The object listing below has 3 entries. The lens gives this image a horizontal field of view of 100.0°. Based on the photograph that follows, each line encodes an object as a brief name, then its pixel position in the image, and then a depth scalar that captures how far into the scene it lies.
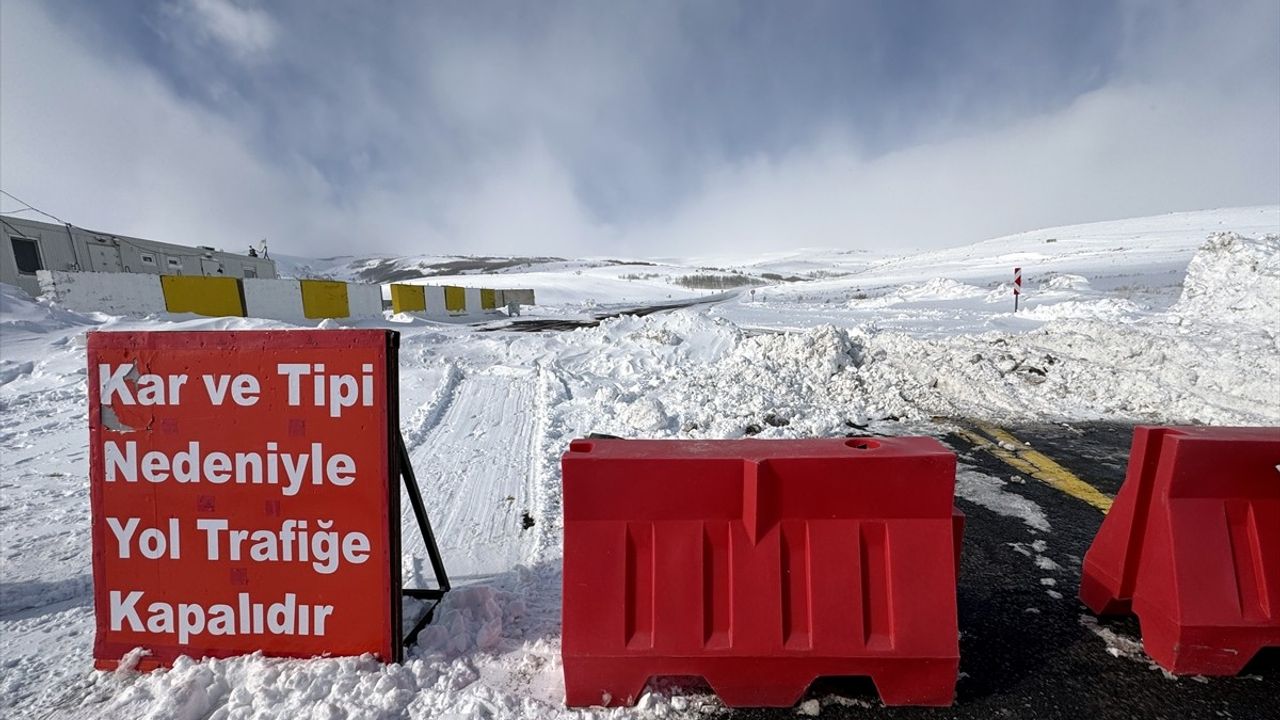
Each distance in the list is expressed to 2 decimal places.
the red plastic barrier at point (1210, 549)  2.40
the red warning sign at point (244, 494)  2.50
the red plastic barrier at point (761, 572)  2.27
